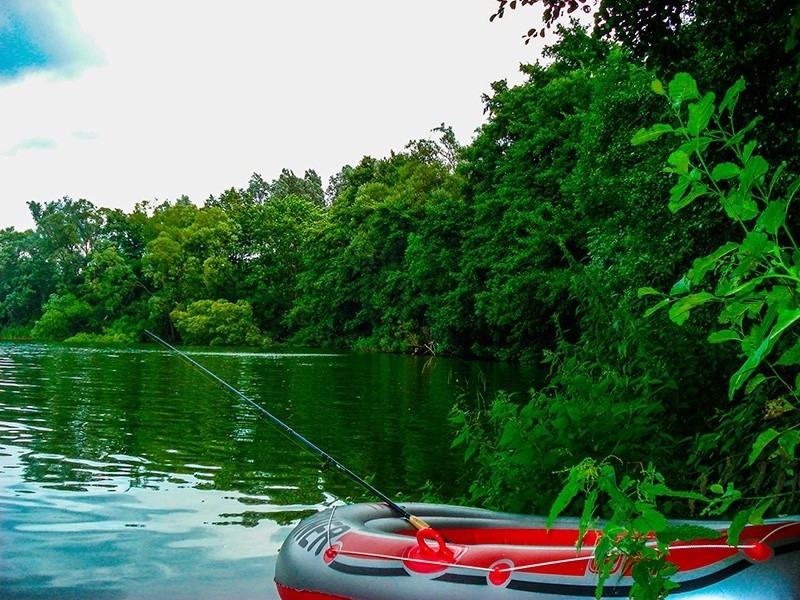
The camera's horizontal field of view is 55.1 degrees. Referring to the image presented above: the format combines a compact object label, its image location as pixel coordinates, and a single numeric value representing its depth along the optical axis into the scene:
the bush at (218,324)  57.62
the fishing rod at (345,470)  3.73
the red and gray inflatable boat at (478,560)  2.66
